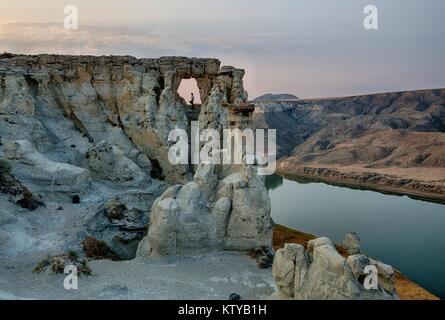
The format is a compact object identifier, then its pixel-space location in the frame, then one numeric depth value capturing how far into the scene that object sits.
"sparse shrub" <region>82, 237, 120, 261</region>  22.94
